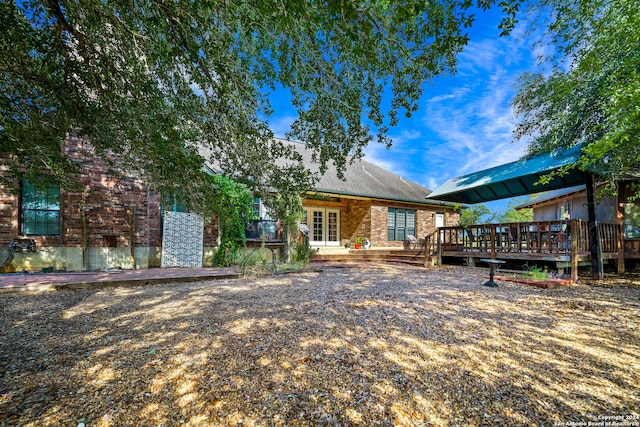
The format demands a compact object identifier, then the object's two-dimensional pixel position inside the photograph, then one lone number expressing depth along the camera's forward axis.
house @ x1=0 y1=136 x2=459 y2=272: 7.53
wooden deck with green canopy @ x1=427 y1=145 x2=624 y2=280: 6.98
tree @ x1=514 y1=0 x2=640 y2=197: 4.93
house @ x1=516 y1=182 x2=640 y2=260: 9.15
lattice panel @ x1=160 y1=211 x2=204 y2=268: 8.84
